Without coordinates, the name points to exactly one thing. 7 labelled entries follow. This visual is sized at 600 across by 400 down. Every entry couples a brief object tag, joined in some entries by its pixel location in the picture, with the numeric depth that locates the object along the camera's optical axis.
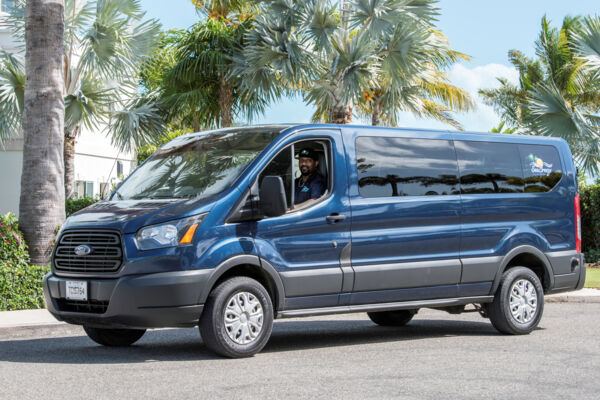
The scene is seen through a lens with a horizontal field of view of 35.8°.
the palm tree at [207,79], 25.77
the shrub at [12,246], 13.61
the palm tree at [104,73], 22.12
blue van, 8.07
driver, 9.00
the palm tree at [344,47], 21.17
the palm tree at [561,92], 24.20
